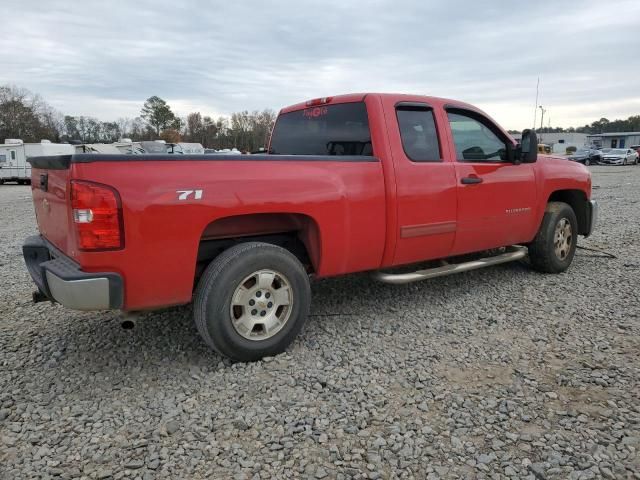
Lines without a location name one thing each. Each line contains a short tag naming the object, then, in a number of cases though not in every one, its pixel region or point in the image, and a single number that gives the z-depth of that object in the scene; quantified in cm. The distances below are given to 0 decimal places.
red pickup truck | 294
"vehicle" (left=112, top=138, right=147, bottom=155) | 2578
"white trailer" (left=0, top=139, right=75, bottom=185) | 2603
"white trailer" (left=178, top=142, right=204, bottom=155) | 3585
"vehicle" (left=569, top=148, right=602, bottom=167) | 4034
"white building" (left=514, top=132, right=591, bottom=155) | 9649
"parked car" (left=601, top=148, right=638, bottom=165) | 3934
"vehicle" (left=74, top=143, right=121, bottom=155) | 1825
